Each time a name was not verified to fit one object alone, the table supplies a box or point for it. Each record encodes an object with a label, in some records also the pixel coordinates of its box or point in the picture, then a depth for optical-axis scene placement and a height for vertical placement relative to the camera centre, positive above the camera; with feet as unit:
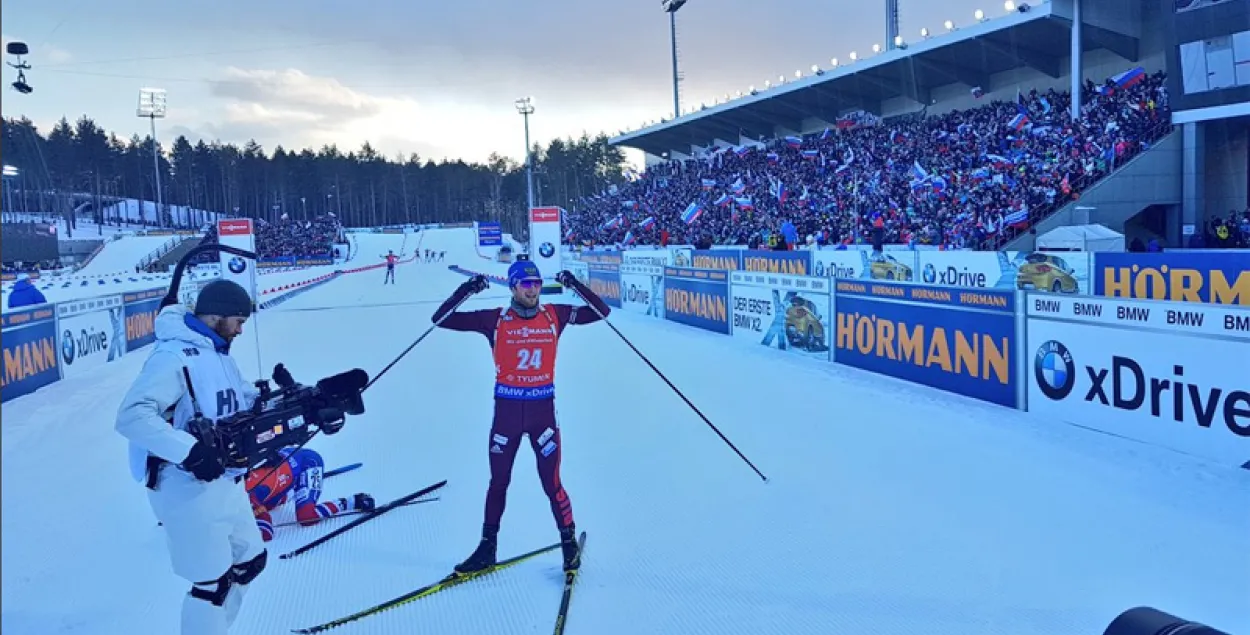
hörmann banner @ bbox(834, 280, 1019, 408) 26.58 -3.84
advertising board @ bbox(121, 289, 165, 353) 48.49 -3.32
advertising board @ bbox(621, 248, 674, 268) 91.76 -1.34
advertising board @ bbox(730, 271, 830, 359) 37.37 -3.67
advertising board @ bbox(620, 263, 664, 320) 60.34 -3.54
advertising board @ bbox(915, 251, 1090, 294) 47.06 -2.40
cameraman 9.73 -2.43
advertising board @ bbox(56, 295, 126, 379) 38.70 -3.69
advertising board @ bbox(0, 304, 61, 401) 32.86 -3.69
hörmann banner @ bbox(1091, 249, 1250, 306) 39.58 -2.66
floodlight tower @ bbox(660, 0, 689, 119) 165.68 +45.34
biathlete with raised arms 14.35 -2.85
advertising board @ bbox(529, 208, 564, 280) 74.38 +0.84
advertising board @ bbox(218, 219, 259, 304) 64.64 +1.46
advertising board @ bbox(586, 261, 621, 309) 71.00 -3.31
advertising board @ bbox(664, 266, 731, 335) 48.85 -3.64
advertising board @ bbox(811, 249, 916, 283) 59.82 -2.13
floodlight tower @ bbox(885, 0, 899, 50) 108.06 +29.66
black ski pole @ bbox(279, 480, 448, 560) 16.06 -5.84
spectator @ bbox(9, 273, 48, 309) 37.04 -1.38
